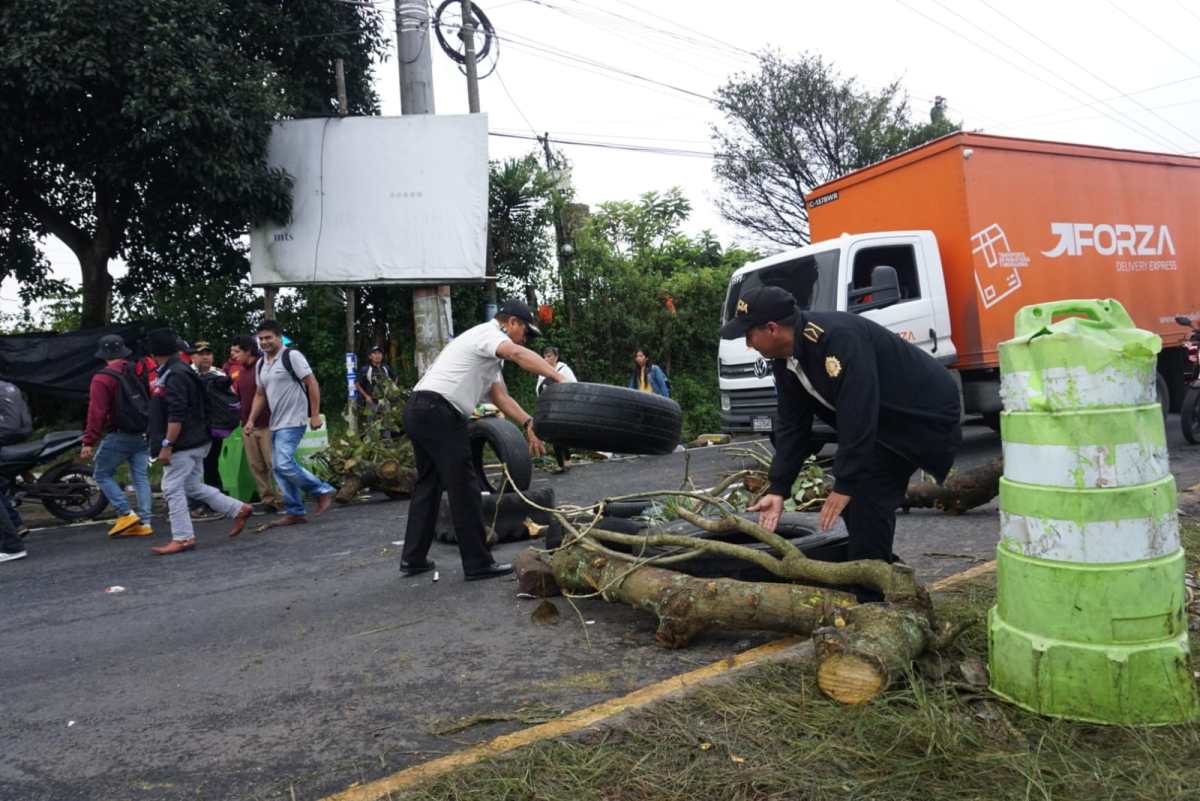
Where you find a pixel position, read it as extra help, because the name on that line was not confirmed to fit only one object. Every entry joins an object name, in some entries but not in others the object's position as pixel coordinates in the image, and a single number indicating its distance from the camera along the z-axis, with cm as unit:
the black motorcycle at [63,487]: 812
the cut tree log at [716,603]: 328
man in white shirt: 491
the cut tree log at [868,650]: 270
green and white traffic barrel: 248
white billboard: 1295
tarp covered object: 1182
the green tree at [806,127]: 2611
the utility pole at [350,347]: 1235
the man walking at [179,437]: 657
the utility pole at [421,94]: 1215
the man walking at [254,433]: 805
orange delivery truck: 877
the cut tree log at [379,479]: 867
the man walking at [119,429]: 710
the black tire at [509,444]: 598
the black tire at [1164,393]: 1002
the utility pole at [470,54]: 1534
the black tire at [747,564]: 390
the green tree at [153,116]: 1022
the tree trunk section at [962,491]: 604
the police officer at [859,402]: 329
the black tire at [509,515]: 630
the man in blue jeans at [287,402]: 741
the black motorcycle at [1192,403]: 936
